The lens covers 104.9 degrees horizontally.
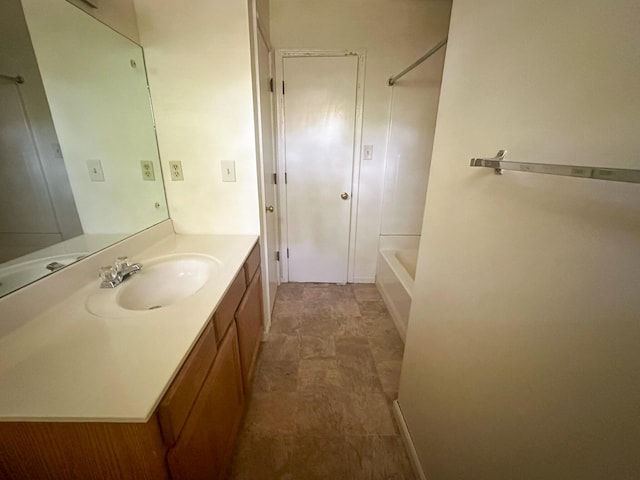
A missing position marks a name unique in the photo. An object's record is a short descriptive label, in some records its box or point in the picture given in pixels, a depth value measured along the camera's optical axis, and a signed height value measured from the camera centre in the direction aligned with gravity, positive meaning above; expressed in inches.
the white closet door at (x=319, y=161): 83.6 +1.1
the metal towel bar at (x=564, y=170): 13.4 -0.1
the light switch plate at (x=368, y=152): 90.3 +4.7
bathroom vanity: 20.3 -19.3
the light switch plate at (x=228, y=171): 58.0 -1.8
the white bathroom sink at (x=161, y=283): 37.9 -20.4
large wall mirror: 32.1 +3.4
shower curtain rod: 47.8 +25.9
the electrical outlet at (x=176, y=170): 58.1 -1.8
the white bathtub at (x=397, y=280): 75.1 -37.2
